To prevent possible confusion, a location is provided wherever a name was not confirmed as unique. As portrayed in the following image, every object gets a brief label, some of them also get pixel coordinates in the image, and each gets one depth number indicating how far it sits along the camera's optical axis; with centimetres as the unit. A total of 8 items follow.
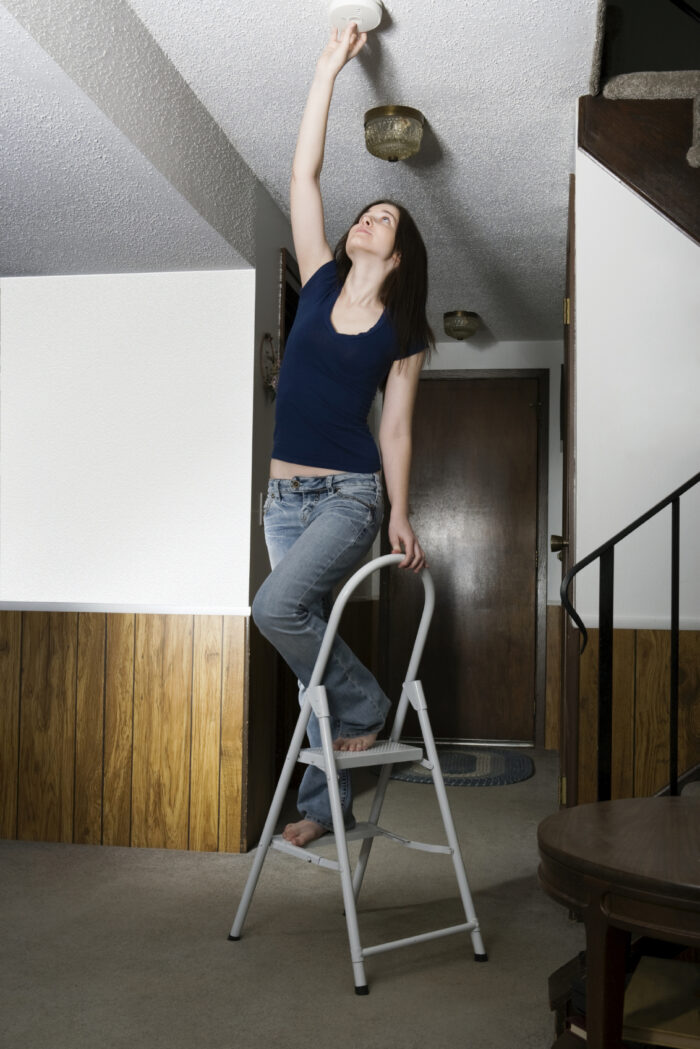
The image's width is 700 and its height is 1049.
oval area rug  430
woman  212
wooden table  106
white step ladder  197
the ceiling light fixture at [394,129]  275
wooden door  546
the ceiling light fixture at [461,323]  497
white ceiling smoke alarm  224
